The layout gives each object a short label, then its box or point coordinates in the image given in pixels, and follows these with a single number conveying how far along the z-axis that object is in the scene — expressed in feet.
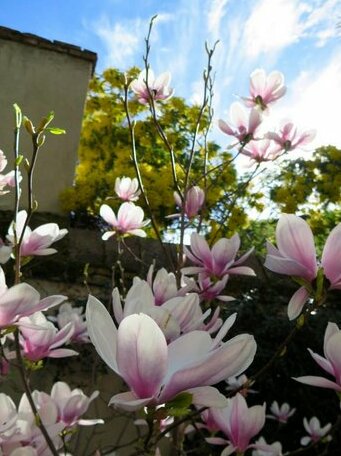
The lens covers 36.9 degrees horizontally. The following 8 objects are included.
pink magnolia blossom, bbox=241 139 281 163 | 5.47
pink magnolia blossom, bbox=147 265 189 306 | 3.14
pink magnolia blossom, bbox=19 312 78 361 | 3.04
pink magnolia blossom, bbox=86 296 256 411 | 1.69
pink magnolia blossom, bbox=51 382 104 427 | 3.30
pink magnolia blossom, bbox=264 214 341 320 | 2.44
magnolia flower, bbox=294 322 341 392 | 2.36
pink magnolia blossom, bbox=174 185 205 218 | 5.16
